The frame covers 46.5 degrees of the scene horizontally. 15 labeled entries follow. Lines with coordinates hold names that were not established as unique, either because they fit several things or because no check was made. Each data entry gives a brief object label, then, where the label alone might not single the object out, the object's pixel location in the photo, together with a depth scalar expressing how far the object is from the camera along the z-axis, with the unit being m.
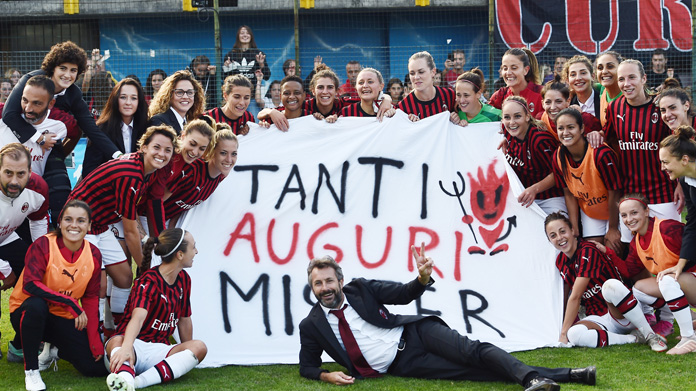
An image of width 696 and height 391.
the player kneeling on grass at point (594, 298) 6.30
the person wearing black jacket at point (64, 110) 6.69
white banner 6.60
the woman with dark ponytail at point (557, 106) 6.96
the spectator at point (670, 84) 7.21
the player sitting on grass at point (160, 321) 5.58
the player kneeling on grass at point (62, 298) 5.65
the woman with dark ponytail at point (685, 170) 6.00
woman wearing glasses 7.08
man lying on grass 5.52
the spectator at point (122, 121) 6.94
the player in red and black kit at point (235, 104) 7.30
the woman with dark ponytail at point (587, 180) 6.62
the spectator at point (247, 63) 14.19
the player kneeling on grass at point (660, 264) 6.12
